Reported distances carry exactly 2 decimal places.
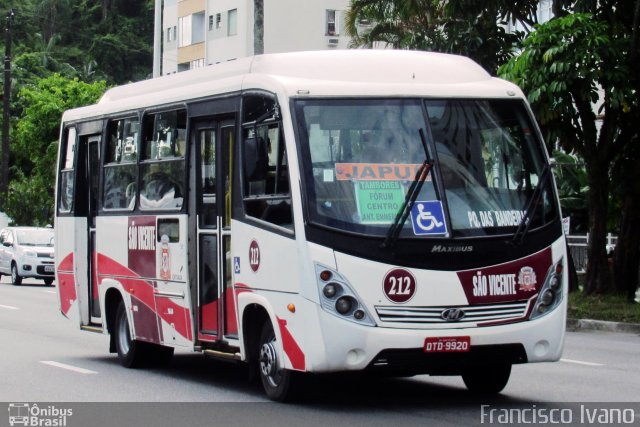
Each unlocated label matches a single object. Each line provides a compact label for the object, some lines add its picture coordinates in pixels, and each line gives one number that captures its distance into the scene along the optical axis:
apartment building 65.81
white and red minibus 10.98
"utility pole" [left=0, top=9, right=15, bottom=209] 55.28
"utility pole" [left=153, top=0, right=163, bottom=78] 40.62
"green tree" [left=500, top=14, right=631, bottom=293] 22.28
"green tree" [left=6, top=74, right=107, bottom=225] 60.00
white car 37.56
